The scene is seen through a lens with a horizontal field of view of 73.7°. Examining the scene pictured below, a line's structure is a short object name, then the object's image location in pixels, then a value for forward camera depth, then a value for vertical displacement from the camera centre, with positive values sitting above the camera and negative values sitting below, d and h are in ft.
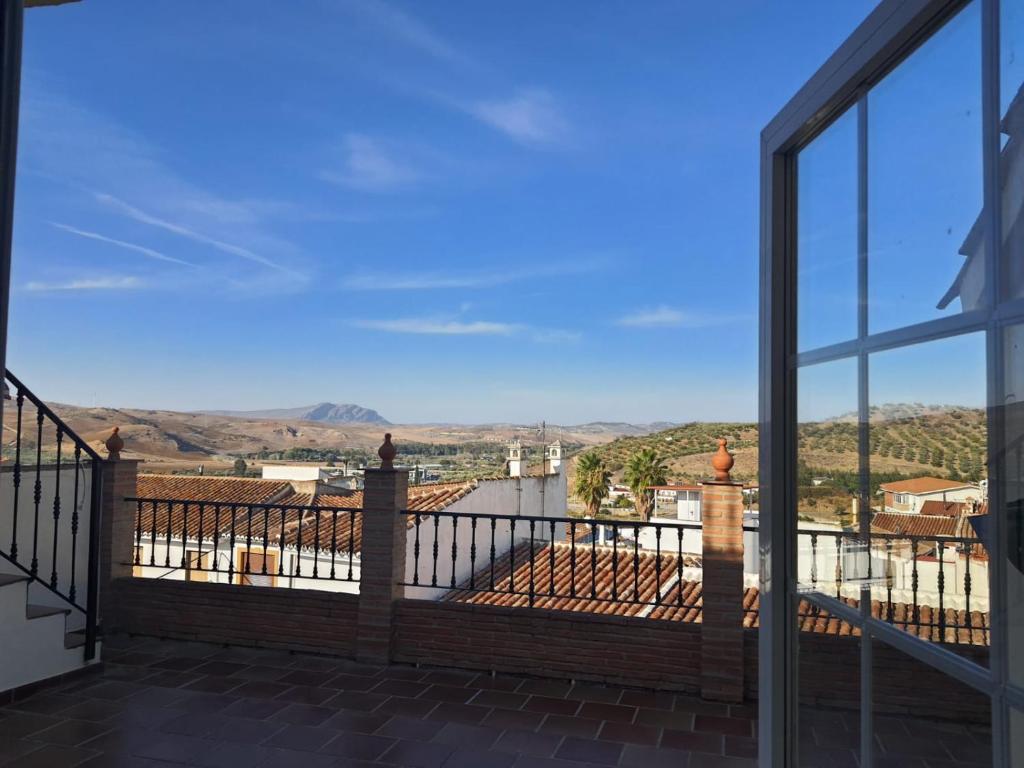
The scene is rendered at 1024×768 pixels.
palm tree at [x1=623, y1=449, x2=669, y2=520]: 84.64 -6.07
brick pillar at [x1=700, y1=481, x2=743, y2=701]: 12.83 -3.28
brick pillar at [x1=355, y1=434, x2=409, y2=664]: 14.84 -3.04
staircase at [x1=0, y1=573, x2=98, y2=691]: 12.45 -4.32
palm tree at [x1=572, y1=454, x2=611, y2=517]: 89.71 -7.79
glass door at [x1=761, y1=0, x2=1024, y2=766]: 2.70 +0.19
